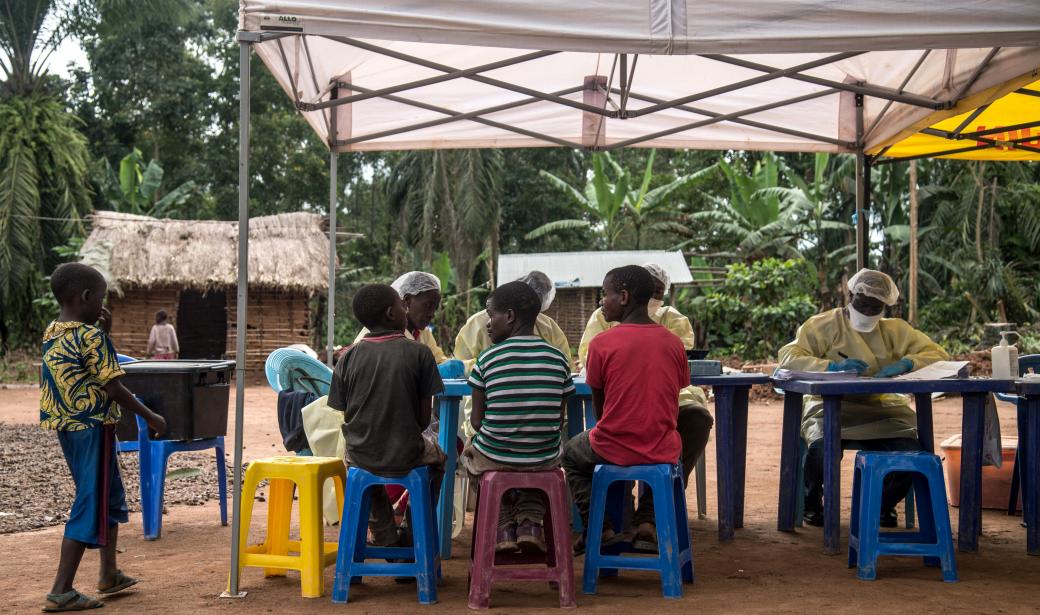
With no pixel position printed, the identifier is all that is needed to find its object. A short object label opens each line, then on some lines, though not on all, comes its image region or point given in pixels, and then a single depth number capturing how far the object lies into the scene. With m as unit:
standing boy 4.15
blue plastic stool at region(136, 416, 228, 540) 5.67
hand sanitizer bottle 5.08
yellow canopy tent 7.18
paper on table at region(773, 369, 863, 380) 5.11
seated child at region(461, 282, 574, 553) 4.17
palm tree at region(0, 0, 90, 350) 20.59
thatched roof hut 19.58
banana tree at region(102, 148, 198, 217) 23.34
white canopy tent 4.16
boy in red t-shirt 4.32
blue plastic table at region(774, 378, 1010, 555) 4.75
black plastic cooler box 5.63
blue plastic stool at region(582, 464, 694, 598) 4.25
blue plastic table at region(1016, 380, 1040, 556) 5.06
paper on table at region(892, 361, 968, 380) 4.92
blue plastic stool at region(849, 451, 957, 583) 4.55
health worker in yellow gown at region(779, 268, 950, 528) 5.61
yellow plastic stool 4.35
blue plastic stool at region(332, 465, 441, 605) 4.23
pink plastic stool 4.11
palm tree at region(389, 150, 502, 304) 23.88
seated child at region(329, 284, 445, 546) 4.23
